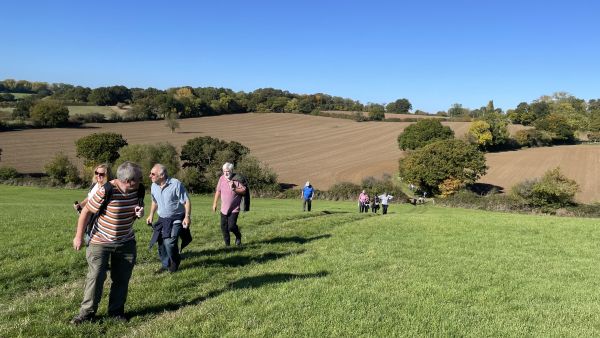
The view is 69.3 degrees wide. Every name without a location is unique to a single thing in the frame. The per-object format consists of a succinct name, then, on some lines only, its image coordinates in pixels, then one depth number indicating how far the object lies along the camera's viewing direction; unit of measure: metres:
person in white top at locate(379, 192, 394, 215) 29.98
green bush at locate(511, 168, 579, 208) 52.22
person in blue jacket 27.03
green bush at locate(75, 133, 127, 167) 75.31
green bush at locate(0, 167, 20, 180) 62.09
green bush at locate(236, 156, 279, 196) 61.75
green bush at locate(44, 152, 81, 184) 63.38
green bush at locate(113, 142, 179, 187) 64.25
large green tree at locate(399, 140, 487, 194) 65.19
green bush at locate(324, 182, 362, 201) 56.34
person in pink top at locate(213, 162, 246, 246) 11.59
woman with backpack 6.52
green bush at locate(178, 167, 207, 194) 61.94
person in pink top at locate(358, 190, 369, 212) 30.95
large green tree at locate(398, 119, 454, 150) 96.56
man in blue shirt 8.93
